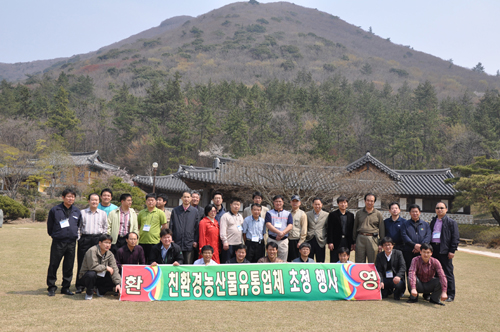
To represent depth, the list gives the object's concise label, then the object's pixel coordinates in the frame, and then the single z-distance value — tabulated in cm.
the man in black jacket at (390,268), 617
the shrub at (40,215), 2225
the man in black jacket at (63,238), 593
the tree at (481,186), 1923
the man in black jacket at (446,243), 640
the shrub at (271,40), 11825
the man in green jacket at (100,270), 571
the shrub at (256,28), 13300
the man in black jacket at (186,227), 665
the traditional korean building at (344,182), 2123
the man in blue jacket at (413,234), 651
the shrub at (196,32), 12658
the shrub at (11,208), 2008
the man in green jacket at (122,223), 632
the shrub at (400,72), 10556
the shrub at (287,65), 9688
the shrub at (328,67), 10150
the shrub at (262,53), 10806
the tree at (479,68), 12344
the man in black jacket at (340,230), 705
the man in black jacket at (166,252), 636
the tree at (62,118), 4300
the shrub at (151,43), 12340
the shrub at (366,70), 10150
